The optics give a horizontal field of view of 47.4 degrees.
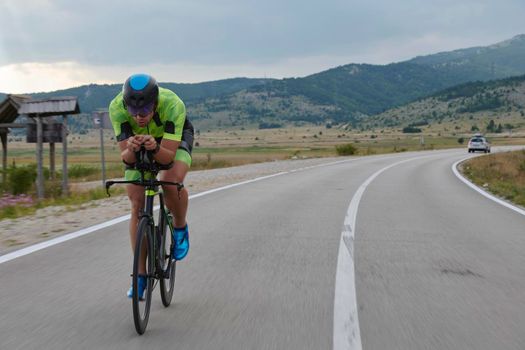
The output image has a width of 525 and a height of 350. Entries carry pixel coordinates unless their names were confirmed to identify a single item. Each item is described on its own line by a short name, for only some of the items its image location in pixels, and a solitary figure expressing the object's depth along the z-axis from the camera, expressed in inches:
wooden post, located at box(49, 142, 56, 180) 827.3
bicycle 156.3
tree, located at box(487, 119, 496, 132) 5059.1
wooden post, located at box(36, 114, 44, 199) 620.9
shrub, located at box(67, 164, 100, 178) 1226.0
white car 1995.6
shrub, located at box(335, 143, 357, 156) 1882.4
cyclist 159.3
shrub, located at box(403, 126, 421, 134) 5364.2
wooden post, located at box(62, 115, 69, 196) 641.0
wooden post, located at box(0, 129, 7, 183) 856.3
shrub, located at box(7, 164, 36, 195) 708.0
